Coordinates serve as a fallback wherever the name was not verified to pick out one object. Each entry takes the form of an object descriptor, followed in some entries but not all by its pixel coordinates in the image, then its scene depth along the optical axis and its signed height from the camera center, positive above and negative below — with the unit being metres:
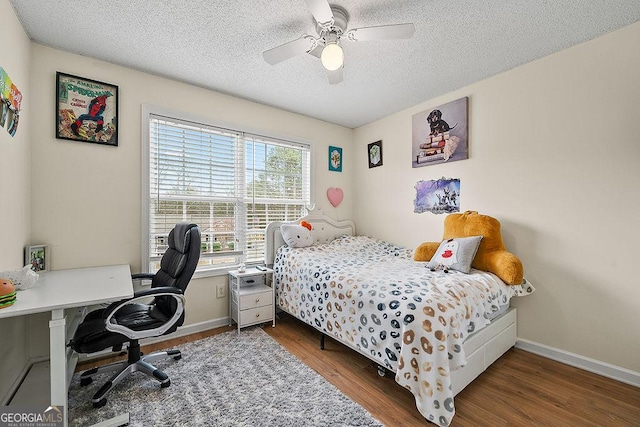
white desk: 1.29 -0.43
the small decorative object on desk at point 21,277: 1.46 -0.34
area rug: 1.57 -1.17
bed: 1.49 -0.67
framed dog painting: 2.79 +0.87
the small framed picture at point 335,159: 3.85 +0.79
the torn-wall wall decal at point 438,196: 2.88 +0.19
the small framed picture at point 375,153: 3.69 +0.83
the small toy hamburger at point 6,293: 1.21 -0.35
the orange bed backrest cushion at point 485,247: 2.15 -0.30
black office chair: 1.62 -0.69
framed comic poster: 2.15 +0.86
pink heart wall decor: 3.80 +0.26
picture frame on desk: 1.92 -0.30
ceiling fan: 1.55 +1.11
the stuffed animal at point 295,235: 3.11 -0.25
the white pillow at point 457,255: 2.20 -0.34
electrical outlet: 2.87 -0.80
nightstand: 2.71 -0.86
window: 2.59 +0.32
